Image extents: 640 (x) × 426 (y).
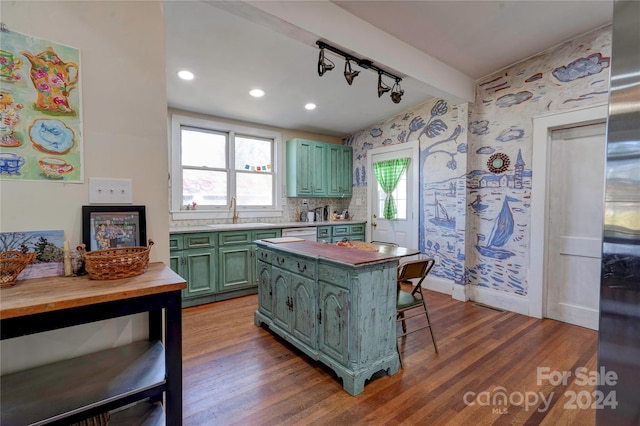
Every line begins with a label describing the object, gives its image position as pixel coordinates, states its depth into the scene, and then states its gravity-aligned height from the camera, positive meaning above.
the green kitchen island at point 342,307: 1.90 -0.75
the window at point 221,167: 3.87 +0.59
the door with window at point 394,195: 4.35 +0.17
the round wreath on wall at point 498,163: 3.37 +0.52
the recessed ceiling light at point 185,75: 2.95 +1.40
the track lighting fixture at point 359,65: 2.26 +1.29
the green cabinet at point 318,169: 4.68 +0.65
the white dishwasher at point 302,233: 4.13 -0.41
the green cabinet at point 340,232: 4.63 -0.46
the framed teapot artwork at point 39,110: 1.13 +0.40
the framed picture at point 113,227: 1.27 -0.10
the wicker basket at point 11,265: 1.00 -0.21
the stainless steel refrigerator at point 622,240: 0.70 -0.09
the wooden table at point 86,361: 0.91 -0.67
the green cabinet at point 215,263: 3.29 -0.71
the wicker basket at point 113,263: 1.11 -0.23
